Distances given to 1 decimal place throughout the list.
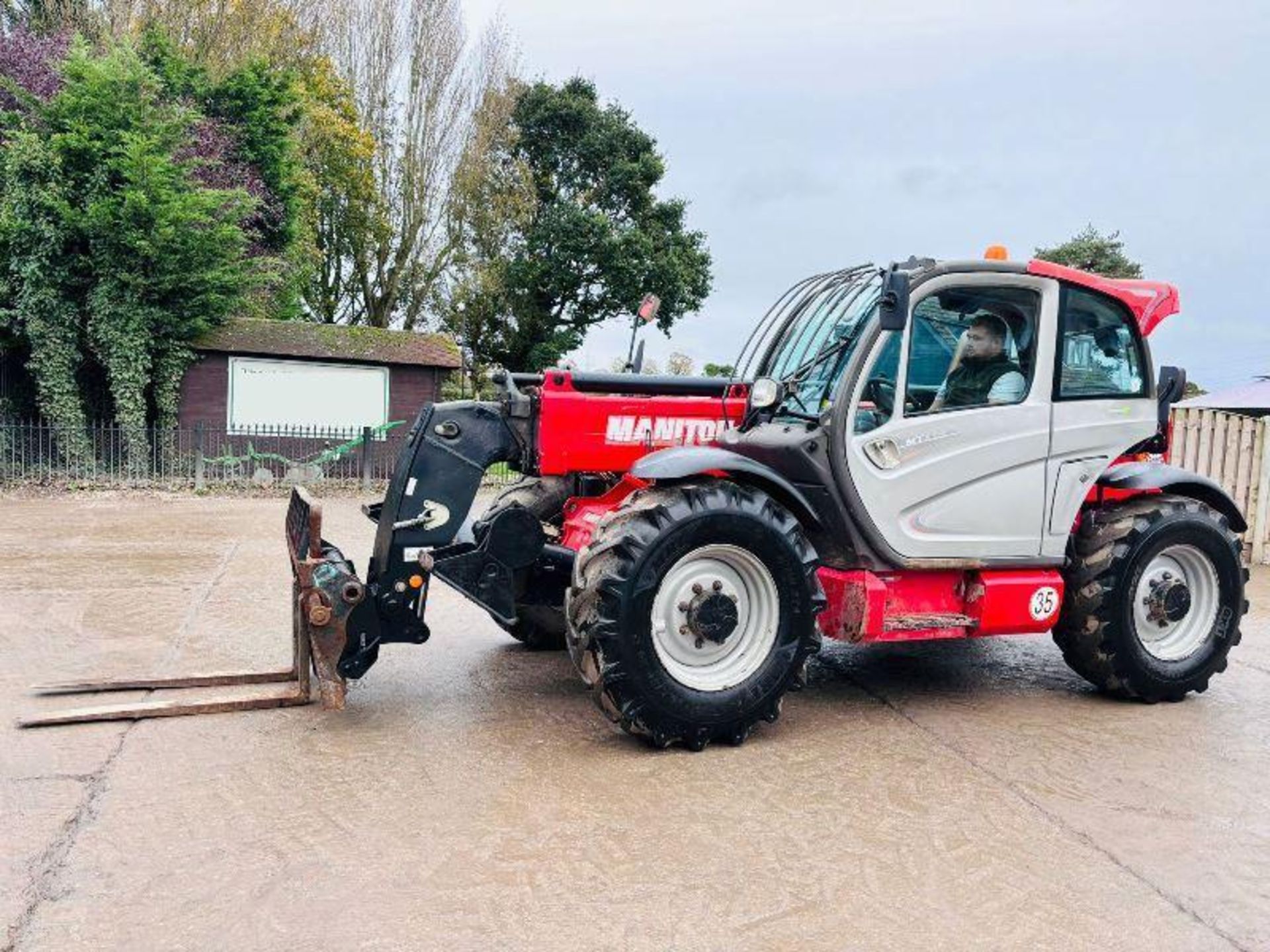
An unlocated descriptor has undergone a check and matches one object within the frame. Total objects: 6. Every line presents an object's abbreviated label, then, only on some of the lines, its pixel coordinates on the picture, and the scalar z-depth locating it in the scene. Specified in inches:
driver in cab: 203.6
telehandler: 178.5
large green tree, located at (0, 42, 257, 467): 673.0
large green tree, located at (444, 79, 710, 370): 1093.1
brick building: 782.5
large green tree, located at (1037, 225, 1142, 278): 1290.6
